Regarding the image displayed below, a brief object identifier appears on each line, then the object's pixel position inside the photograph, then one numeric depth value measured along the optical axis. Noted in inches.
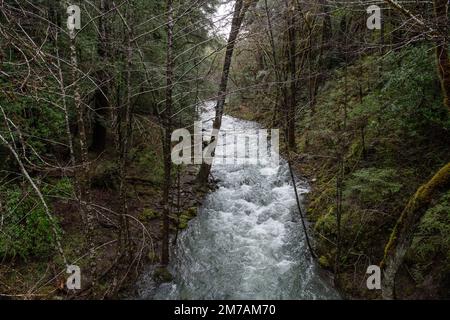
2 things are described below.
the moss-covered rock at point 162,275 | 281.4
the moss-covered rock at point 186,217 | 356.2
